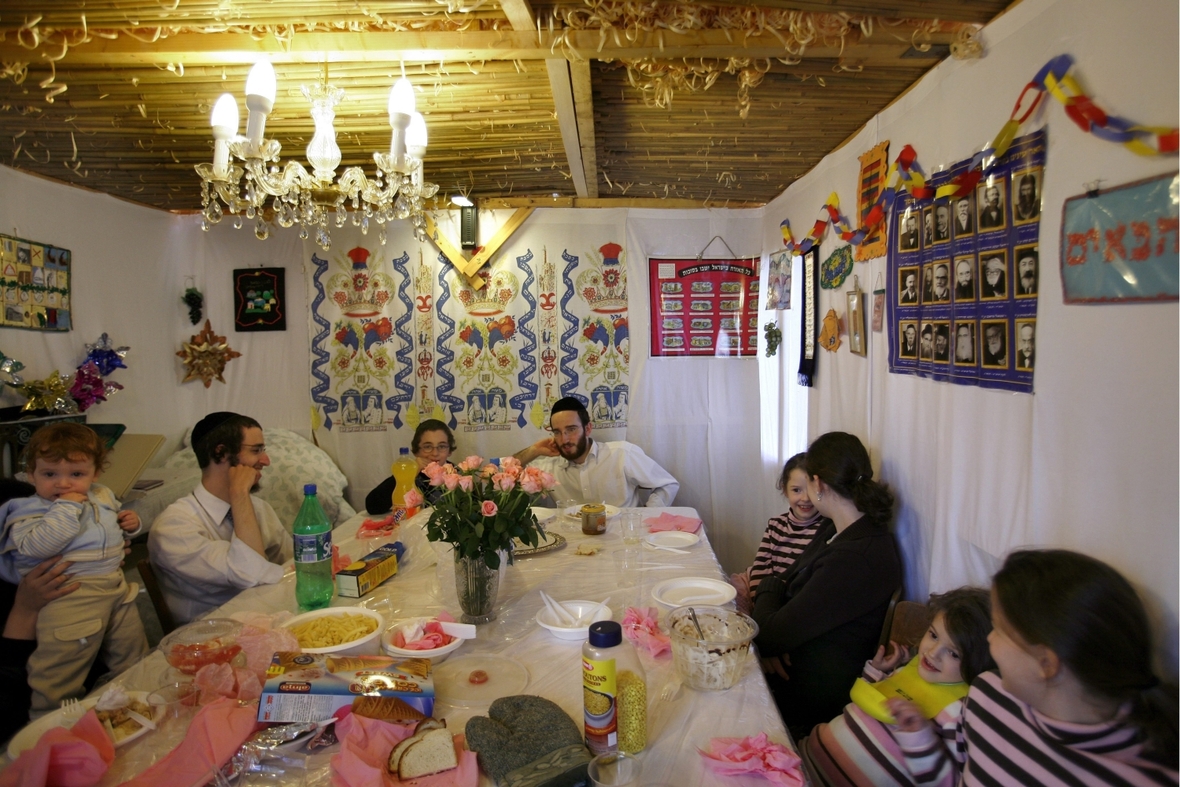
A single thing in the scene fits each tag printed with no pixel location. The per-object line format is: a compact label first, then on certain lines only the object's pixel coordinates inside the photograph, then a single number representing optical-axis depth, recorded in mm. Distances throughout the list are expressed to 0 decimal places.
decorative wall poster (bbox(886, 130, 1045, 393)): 1660
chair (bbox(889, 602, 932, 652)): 1898
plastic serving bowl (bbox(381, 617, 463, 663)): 1626
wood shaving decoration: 1874
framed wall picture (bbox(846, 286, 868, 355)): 2684
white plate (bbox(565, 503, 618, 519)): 3049
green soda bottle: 1921
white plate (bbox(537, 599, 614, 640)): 1768
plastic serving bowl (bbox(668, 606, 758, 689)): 1490
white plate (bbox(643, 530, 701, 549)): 2594
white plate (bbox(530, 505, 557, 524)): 2975
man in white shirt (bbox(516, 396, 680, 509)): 3760
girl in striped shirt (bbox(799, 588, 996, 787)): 1387
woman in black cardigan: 1931
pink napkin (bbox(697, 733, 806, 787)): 1212
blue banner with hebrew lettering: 1220
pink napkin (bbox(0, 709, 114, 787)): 1103
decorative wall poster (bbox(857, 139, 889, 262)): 2486
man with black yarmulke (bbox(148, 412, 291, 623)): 2137
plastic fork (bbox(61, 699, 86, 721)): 1328
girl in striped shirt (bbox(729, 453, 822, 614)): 2557
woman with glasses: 3387
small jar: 2781
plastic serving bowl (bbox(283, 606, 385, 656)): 1604
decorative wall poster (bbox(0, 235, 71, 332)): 3045
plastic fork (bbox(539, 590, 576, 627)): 1860
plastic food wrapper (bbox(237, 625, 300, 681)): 1511
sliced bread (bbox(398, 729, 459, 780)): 1198
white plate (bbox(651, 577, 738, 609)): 2000
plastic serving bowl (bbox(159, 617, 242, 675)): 1515
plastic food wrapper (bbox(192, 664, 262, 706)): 1426
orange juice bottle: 3105
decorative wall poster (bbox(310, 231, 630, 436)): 4273
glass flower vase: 1853
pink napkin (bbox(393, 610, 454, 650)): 1666
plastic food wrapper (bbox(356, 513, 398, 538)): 2783
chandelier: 1829
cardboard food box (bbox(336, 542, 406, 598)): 2047
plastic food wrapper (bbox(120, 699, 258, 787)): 1173
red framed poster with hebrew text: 4266
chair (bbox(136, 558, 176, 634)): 2090
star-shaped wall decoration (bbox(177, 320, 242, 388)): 4332
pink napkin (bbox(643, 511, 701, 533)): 2791
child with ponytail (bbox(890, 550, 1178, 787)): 1113
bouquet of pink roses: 1799
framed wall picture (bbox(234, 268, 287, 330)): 4379
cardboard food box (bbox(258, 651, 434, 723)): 1337
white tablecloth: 1275
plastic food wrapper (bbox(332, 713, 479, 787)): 1178
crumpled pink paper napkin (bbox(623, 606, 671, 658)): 1709
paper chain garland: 1261
